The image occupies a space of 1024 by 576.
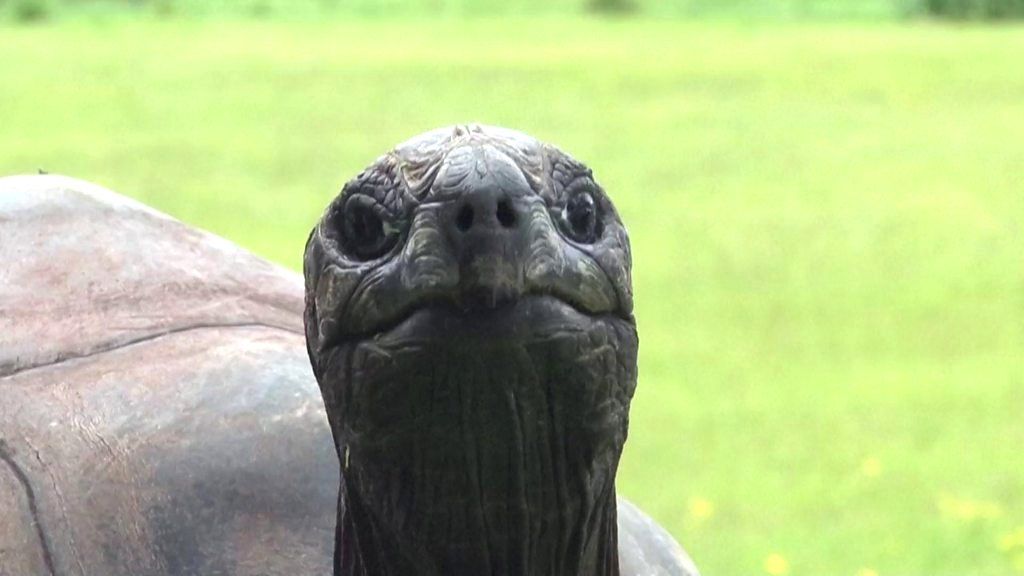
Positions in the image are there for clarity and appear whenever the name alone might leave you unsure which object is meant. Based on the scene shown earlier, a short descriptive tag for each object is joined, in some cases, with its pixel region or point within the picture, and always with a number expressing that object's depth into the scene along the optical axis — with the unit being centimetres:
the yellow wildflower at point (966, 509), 437
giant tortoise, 124
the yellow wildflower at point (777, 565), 395
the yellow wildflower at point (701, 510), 428
